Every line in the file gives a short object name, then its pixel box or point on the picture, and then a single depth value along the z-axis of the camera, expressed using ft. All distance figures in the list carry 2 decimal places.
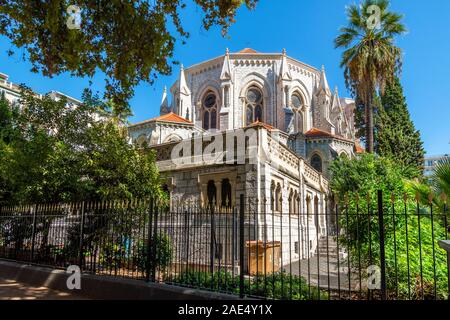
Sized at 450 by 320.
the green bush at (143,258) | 23.19
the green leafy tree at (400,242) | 20.54
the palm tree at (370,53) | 58.13
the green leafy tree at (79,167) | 31.07
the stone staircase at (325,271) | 27.04
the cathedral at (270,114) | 49.26
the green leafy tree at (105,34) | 21.66
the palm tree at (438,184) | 20.79
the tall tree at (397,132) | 89.92
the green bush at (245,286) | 18.39
